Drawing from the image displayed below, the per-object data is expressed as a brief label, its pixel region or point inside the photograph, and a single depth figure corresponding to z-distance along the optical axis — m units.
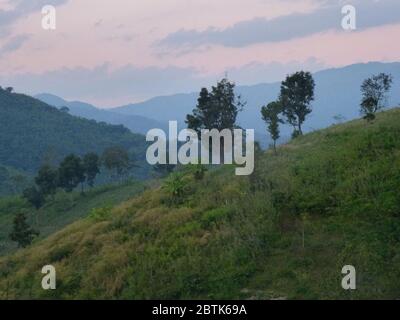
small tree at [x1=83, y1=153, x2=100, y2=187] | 60.28
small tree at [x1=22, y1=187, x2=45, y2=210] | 53.94
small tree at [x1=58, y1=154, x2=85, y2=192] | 56.25
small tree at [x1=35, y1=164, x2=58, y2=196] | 55.16
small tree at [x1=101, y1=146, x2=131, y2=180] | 66.62
